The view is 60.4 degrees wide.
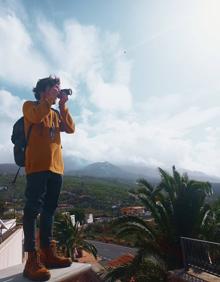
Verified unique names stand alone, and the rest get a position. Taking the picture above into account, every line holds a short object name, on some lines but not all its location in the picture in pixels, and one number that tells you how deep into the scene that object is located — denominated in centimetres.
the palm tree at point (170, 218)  587
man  184
